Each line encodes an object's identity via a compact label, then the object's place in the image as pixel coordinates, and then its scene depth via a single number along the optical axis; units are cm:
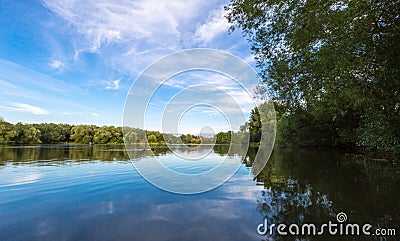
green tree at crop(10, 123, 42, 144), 8136
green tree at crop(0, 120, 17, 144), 7694
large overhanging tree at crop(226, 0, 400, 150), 755
